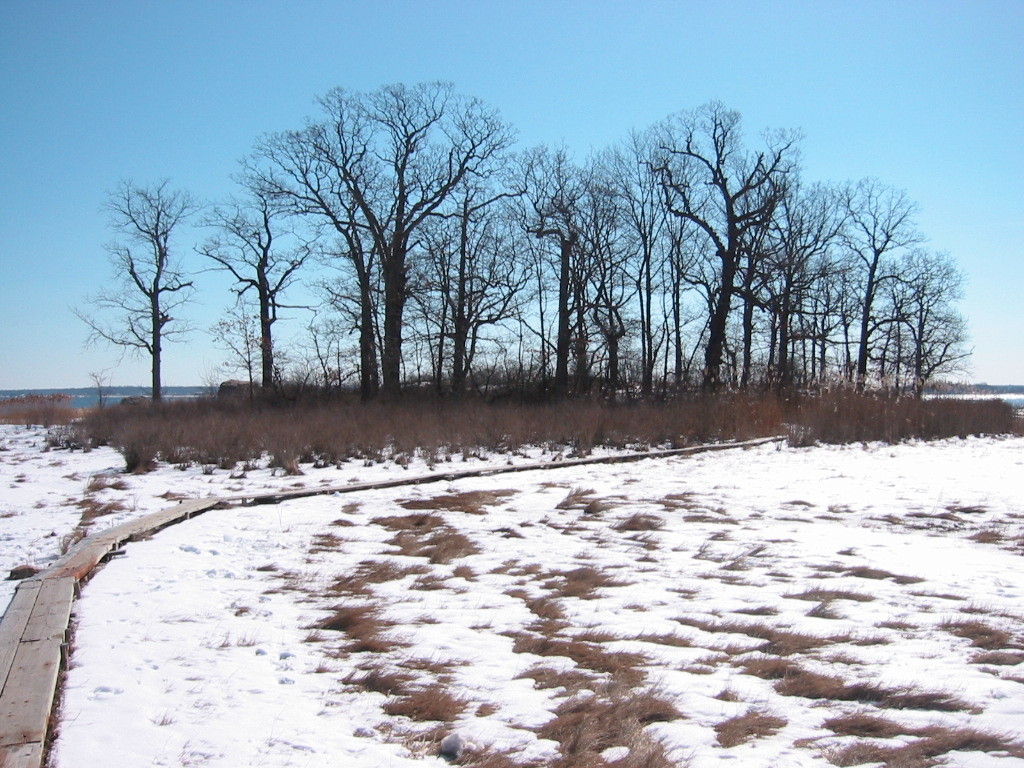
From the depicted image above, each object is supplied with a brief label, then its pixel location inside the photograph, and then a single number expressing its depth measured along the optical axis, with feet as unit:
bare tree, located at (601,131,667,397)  97.14
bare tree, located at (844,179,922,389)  121.51
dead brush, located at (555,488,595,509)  26.61
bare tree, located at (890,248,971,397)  138.72
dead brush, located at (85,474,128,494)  29.27
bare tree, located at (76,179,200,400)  98.07
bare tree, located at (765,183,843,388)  89.04
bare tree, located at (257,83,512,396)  86.53
